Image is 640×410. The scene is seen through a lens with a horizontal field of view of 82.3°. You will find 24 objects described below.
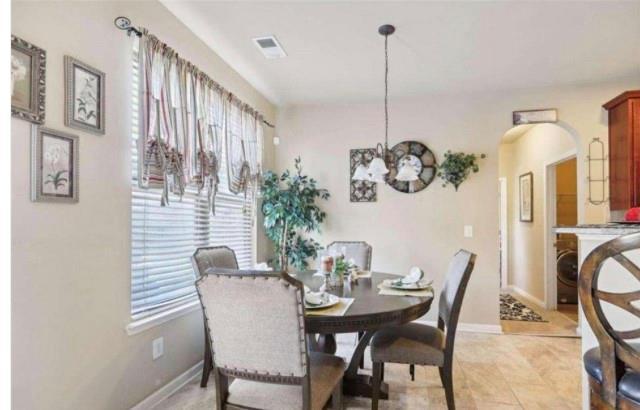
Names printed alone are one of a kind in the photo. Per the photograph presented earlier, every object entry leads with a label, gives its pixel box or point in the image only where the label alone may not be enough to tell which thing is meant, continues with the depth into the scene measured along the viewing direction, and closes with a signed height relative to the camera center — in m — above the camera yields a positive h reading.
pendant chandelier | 2.81 +0.31
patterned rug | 4.57 -1.37
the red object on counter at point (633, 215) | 2.07 -0.04
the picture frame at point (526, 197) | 5.71 +0.19
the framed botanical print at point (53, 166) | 1.65 +0.21
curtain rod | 2.13 +1.09
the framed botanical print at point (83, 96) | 1.82 +0.60
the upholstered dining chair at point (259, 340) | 1.43 -0.53
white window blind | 2.30 -0.20
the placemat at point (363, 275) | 2.86 -0.53
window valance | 2.27 +0.62
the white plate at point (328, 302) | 1.85 -0.48
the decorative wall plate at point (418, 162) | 4.31 +0.56
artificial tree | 4.12 -0.06
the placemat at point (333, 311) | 1.77 -0.50
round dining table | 1.75 -0.53
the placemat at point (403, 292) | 2.23 -0.52
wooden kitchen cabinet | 3.43 +0.55
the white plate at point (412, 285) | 2.34 -0.49
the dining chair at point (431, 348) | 2.15 -0.83
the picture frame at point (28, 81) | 1.55 +0.57
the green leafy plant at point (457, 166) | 4.12 +0.49
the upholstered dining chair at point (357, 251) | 3.52 -0.41
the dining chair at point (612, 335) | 1.06 -0.39
